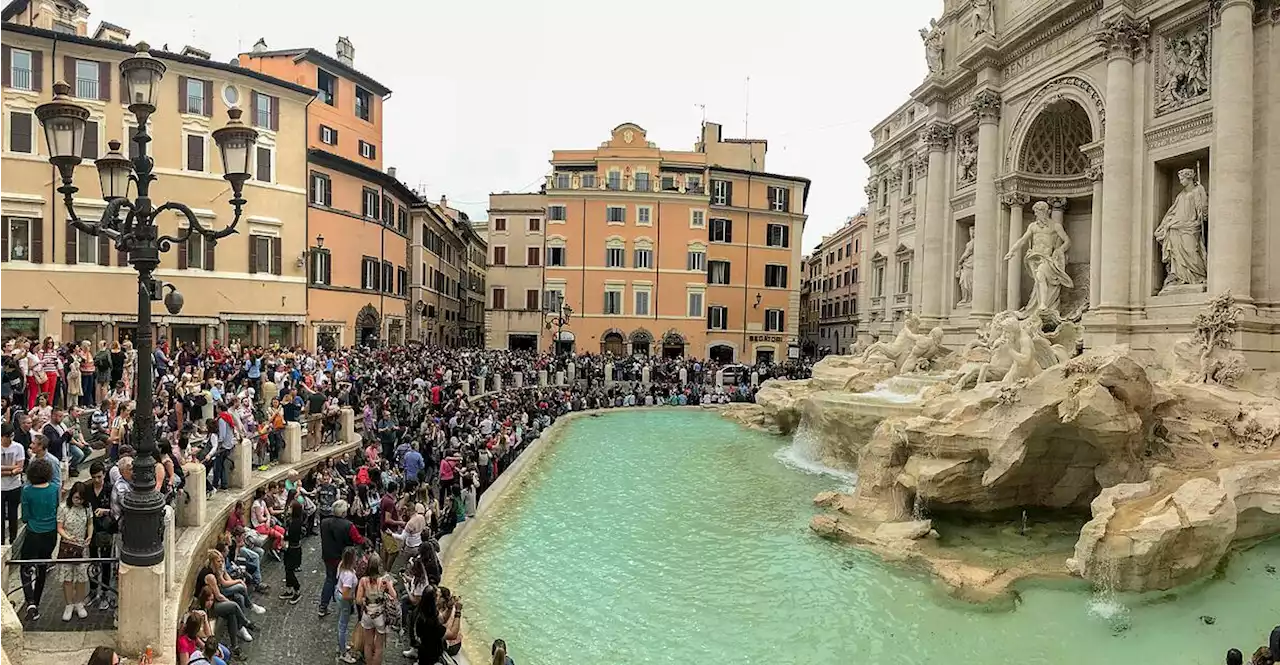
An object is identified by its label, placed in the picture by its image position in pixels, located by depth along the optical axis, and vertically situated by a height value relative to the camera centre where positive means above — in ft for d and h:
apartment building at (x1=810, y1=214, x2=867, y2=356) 179.93 +11.75
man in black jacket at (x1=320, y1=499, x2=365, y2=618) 30.55 -8.82
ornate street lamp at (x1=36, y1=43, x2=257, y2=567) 22.25 +2.70
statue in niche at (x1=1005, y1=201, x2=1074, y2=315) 68.23 +6.83
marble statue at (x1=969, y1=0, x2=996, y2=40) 74.33 +31.31
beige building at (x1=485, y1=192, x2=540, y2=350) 156.76 +11.39
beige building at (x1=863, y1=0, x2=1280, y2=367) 50.55 +14.16
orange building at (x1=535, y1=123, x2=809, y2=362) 149.38 +15.89
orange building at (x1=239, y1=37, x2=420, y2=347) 102.47 +17.32
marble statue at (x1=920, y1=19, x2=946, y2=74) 85.10 +32.41
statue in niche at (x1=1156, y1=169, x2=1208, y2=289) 54.34 +7.40
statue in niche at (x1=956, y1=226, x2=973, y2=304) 80.12 +6.23
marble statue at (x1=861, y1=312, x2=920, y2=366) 74.49 -1.52
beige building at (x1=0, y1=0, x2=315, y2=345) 79.30 +14.50
